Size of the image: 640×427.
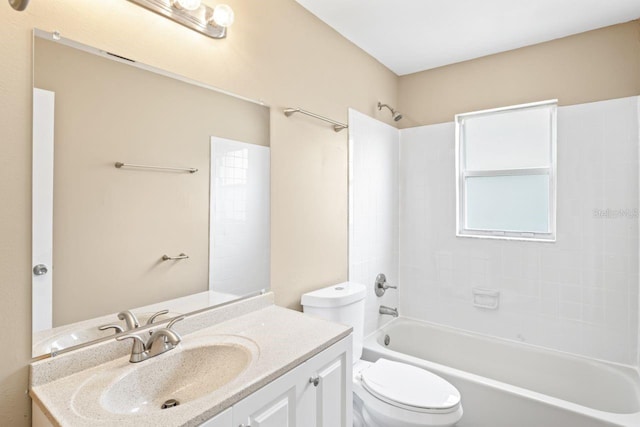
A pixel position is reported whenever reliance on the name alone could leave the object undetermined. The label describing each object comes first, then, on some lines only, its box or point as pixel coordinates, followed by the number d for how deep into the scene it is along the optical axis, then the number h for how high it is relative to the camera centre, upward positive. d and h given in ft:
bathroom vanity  3.00 -1.66
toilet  5.48 -3.00
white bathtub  6.00 -3.44
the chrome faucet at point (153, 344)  3.81 -1.47
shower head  9.15 +2.76
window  8.34 +1.09
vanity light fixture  4.29 +2.60
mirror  3.50 +0.24
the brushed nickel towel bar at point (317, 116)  6.29 +1.92
